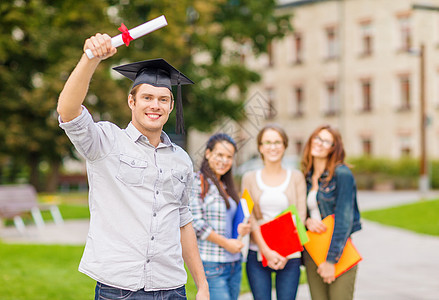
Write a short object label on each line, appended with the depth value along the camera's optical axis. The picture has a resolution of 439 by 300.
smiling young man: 2.82
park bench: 14.50
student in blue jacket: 4.49
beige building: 37.09
